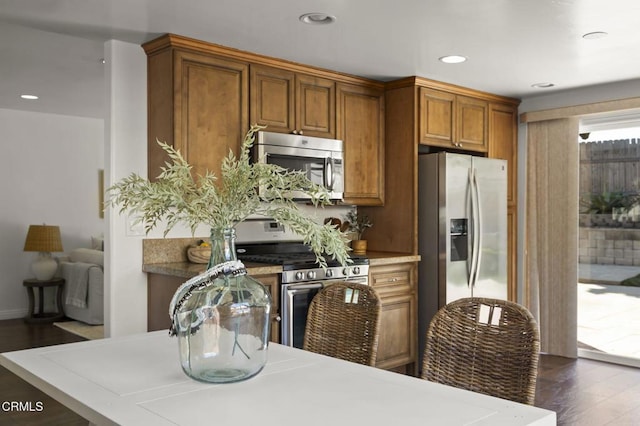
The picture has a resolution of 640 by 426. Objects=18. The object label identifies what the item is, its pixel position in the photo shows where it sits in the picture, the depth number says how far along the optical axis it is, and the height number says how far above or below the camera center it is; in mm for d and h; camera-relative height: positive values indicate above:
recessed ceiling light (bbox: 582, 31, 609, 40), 3516 +1057
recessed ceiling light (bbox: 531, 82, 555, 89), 4955 +1076
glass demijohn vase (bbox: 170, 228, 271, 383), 1583 -269
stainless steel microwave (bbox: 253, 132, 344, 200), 4066 +422
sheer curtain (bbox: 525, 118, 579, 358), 5234 -140
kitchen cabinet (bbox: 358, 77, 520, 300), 4723 +649
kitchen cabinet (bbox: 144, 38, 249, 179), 3648 +693
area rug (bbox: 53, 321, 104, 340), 5857 -1160
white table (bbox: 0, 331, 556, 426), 1373 -454
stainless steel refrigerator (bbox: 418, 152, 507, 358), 4625 -116
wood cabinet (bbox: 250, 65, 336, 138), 4066 +803
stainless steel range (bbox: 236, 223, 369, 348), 3705 -411
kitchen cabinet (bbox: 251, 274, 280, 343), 3621 -505
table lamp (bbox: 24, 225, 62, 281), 6719 -322
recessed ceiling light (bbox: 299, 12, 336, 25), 3227 +1068
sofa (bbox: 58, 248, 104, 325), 6359 -750
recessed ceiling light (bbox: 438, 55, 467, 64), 4078 +1065
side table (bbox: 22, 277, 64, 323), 6684 -945
